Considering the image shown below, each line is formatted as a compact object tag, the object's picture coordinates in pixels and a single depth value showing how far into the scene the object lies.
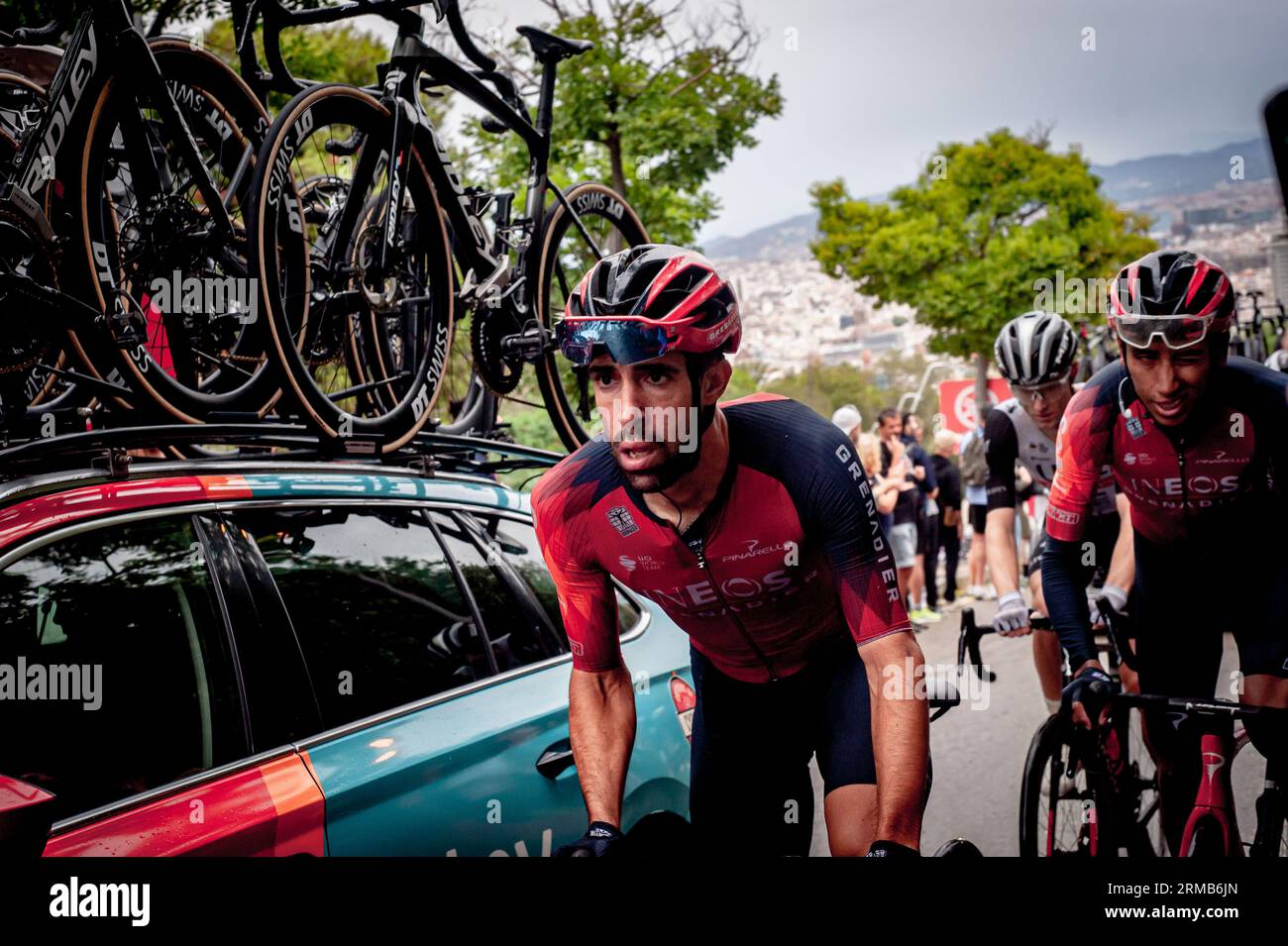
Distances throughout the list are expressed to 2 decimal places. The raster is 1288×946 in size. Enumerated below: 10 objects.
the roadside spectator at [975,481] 9.73
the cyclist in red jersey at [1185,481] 3.32
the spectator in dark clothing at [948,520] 10.64
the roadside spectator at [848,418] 7.88
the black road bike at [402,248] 3.30
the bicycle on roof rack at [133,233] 2.77
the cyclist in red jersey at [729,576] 2.41
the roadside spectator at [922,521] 9.99
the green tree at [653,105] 5.64
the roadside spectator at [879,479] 9.16
